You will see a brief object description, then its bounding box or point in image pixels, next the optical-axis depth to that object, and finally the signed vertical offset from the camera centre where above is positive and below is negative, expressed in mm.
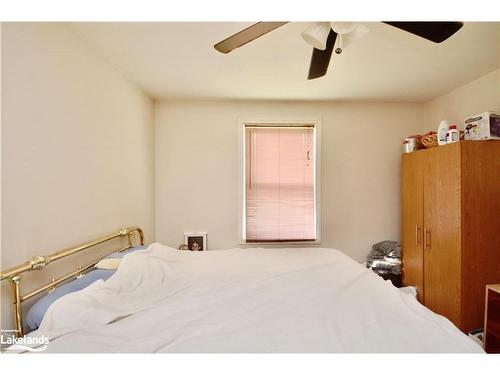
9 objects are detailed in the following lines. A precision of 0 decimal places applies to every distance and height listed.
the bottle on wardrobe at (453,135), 1982 +451
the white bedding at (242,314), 859 -592
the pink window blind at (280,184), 2816 +41
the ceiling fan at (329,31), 1073 +773
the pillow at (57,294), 944 -502
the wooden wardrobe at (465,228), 1866 -348
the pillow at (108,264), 1439 -484
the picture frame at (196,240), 2756 -628
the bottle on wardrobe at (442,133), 2080 +491
